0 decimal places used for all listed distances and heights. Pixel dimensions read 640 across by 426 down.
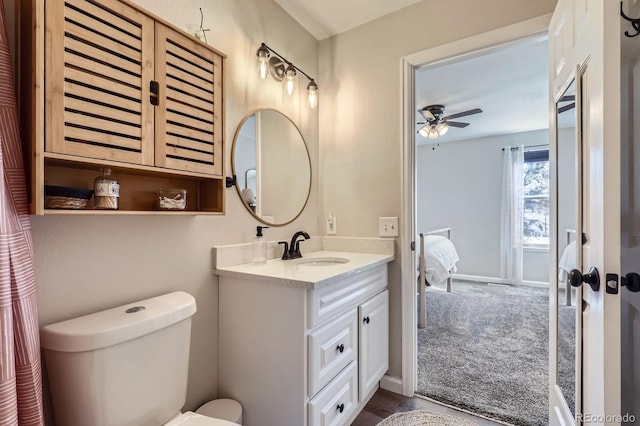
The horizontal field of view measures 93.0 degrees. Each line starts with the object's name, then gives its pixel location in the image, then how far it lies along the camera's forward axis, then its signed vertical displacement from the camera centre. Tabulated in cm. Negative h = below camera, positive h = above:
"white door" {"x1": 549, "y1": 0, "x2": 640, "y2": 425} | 81 +4
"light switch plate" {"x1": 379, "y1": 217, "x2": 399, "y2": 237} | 197 -7
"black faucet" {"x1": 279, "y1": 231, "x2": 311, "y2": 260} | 186 -21
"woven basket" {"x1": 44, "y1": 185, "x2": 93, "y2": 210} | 88 +5
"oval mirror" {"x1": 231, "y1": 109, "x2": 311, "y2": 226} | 168 +30
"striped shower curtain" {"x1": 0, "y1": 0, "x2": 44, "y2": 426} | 73 -17
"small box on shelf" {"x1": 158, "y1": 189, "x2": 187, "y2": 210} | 121 +6
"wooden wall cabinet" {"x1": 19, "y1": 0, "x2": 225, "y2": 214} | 83 +37
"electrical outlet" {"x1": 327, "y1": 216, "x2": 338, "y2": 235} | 224 -8
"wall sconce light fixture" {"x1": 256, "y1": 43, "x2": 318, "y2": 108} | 175 +90
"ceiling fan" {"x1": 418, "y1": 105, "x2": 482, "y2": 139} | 330 +109
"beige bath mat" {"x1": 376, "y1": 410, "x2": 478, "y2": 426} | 162 -112
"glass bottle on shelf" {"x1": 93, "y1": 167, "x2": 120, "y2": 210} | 100 +7
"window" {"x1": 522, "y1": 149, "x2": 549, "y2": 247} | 466 +24
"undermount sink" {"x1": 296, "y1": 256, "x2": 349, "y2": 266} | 186 -29
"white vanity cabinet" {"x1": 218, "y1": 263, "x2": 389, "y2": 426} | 125 -61
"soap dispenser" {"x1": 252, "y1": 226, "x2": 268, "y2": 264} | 166 -19
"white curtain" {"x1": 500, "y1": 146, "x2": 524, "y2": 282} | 470 +14
